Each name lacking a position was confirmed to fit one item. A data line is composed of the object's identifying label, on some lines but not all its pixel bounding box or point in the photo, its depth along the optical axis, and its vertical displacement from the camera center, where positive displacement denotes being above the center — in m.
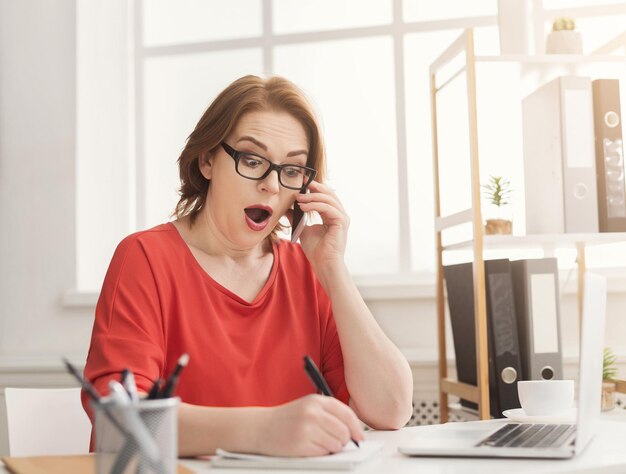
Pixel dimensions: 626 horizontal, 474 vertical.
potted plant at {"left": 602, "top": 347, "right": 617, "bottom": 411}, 2.11 -0.28
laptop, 1.07 -0.23
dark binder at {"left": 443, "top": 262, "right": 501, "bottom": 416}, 2.12 -0.13
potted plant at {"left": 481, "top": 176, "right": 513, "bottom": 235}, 2.16 +0.17
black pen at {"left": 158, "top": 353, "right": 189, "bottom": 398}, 0.78 -0.10
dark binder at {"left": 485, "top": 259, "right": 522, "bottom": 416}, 2.07 -0.15
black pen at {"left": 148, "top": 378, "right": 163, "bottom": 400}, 0.82 -0.11
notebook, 1.03 -0.23
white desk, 1.01 -0.24
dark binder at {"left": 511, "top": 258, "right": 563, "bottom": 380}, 2.09 -0.11
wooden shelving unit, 2.05 +0.10
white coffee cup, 1.44 -0.21
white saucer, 1.42 -0.25
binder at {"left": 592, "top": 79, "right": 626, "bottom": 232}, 2.11 +0.30
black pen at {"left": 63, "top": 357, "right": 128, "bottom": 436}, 0.74 -0.11
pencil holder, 0.72 -0.14
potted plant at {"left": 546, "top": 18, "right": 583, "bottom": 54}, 2.26 +0.66
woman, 1.54 -0.01
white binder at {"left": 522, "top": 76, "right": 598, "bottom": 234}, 2.11 +0.30
